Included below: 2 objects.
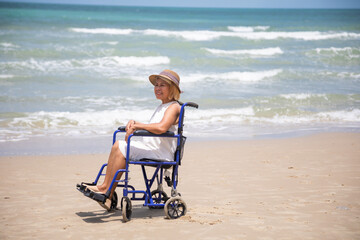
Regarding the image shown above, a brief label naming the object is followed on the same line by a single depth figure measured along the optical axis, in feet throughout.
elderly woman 28.07
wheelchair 27.68
